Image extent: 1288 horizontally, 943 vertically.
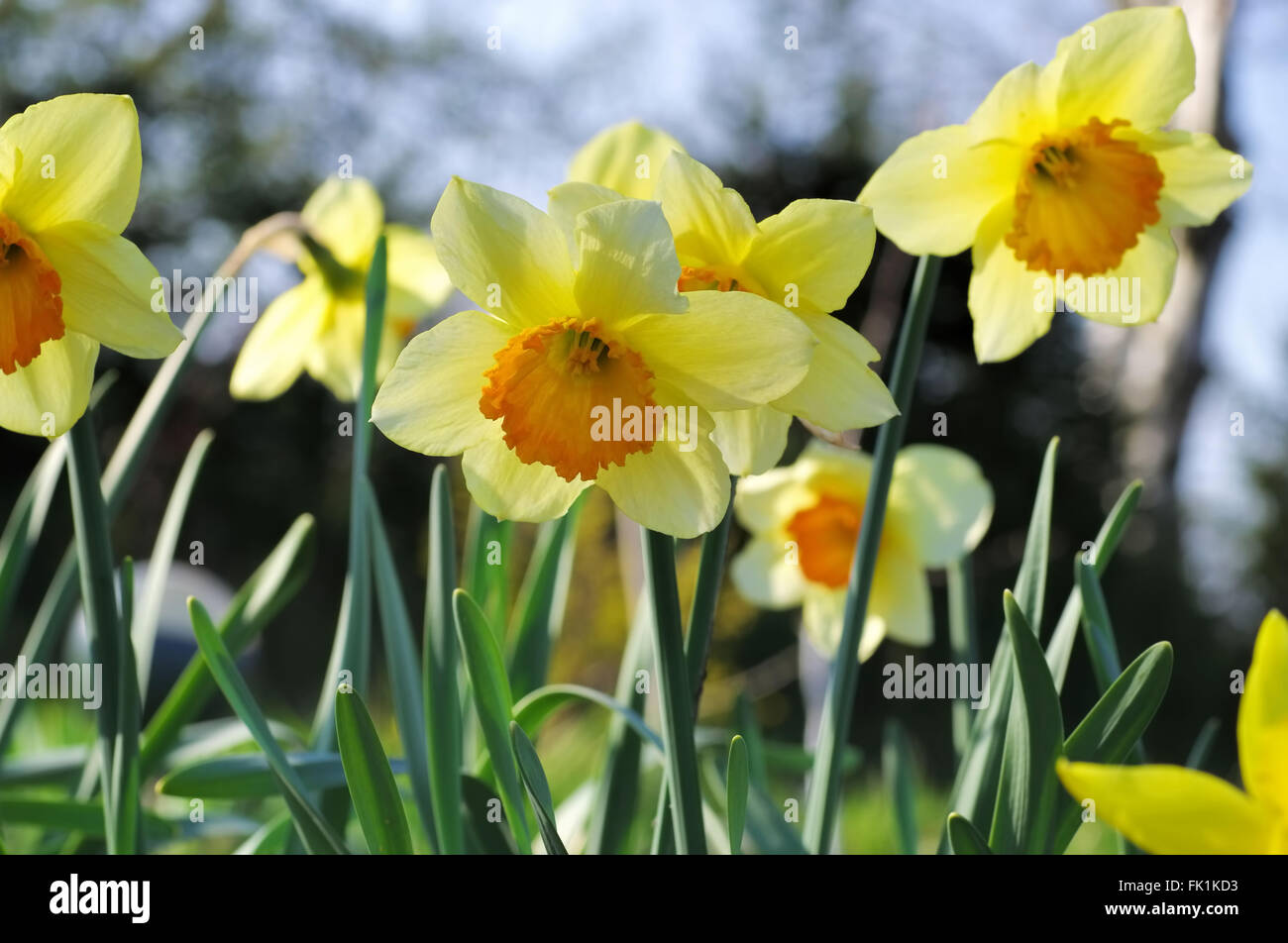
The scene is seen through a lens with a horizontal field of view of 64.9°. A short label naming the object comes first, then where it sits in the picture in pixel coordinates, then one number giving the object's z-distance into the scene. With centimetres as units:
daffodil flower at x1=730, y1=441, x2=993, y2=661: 96
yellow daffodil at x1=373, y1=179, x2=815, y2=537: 47
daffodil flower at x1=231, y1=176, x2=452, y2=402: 91
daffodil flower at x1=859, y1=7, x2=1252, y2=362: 64
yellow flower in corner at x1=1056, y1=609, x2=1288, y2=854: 33
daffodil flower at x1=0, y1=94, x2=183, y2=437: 55
